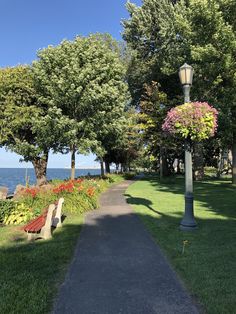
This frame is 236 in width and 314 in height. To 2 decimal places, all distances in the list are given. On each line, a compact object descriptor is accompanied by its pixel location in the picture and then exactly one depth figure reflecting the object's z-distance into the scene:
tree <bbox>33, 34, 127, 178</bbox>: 13.21
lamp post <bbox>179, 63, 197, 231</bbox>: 6.70
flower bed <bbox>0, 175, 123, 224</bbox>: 8.24
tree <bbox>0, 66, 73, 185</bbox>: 14.37
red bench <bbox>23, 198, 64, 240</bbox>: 6.05
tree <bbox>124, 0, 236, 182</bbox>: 14.50
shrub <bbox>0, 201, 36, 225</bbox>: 8.08
